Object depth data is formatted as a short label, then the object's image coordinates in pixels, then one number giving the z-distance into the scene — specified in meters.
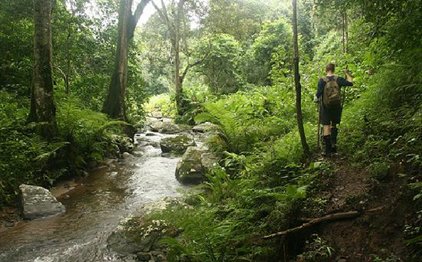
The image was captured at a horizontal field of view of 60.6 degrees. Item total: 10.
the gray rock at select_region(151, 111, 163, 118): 31.72
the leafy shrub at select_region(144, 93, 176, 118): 31.09
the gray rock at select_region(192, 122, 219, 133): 18.41
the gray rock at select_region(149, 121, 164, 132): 20.39
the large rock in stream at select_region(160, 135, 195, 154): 13.30
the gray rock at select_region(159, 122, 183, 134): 19.84
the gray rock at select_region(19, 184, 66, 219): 6.86
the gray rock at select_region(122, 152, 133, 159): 12.59
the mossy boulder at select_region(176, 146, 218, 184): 9.39
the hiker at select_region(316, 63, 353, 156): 6.38
